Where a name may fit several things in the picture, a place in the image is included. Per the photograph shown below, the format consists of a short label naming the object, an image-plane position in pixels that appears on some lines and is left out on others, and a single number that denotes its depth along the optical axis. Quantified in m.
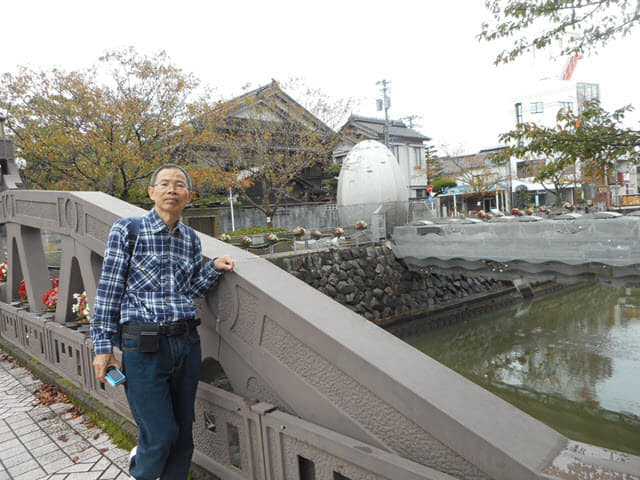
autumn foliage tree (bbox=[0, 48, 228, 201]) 12.38
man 2.30
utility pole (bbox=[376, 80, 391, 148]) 25.22
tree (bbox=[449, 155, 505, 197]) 32.16
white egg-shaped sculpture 16.58
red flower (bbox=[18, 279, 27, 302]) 6.90
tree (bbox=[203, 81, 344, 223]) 17.66
